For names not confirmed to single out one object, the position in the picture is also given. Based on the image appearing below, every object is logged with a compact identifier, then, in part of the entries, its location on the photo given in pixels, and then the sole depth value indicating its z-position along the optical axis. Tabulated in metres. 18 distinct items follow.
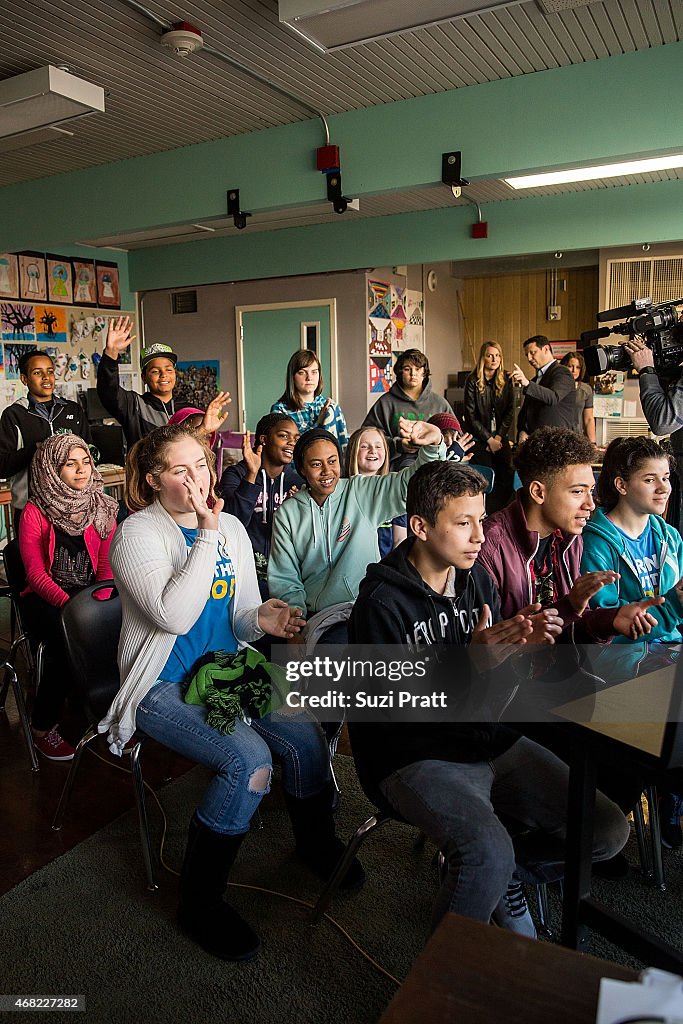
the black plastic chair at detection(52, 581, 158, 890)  2.07
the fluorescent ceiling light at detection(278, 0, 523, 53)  2.66
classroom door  7.00
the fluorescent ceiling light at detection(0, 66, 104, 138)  3.43
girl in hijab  2.80
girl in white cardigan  1.78
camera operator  3.24
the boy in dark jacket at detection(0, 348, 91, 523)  4.16
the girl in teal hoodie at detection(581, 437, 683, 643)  2.25
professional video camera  3.37
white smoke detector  3.06
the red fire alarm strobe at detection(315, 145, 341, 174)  3.95
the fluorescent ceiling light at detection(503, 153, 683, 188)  4.45
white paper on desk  0.74
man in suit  4.88
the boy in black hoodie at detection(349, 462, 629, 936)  1.47
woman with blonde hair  5.23
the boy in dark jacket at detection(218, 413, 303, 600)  3.11
